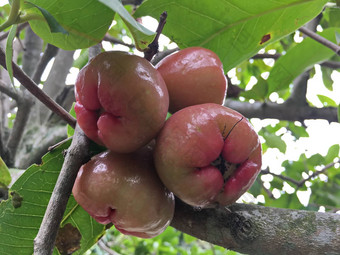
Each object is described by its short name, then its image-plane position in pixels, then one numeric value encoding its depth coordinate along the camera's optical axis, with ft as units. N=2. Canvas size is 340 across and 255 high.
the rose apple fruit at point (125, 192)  0.54
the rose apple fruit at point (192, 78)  0.60
